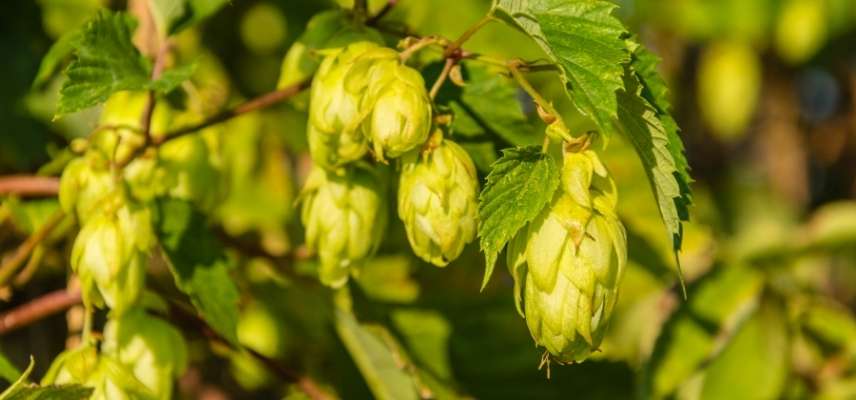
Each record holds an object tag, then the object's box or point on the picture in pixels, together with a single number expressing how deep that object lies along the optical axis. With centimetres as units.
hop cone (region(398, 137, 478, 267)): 62
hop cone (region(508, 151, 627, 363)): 61
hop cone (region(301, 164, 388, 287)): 66
